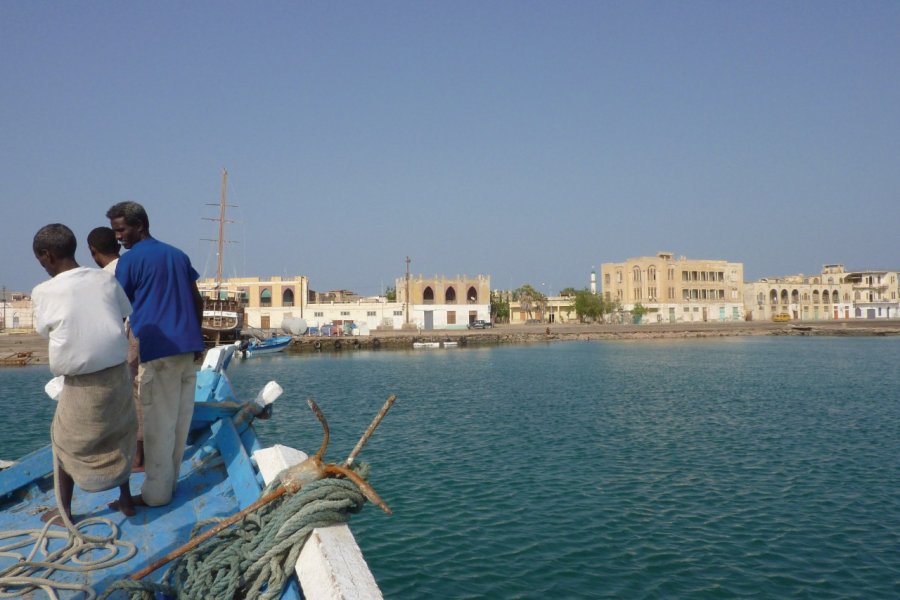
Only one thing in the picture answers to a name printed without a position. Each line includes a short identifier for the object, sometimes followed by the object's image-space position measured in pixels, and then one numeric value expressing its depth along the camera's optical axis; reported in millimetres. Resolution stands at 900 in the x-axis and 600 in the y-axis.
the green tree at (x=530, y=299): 94938
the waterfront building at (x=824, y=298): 97312
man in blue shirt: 3971
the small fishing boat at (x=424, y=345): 59812
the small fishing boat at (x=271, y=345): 49125
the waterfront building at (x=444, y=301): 79250
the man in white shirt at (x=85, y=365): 3289
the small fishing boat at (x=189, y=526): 2629
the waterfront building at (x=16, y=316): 75125
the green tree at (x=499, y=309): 94888
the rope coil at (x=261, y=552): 2689
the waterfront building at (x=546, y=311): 97562
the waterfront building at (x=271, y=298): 72750
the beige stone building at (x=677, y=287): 89438
